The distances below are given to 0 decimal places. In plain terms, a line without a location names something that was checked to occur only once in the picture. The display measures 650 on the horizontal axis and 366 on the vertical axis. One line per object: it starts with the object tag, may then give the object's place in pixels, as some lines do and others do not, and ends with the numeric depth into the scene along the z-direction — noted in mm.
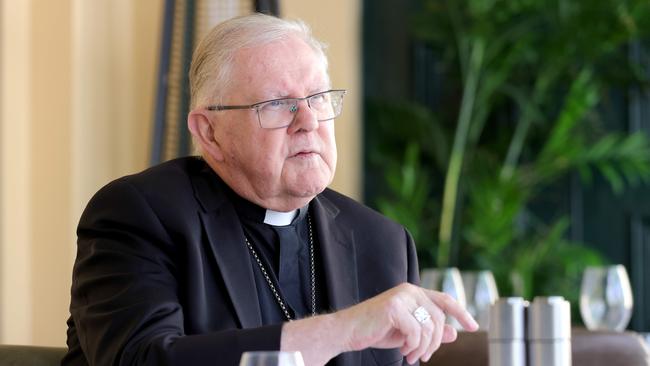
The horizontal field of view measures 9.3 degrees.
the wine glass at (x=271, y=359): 4170
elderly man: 4626
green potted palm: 7553
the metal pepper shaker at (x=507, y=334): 4371
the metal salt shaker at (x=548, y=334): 4370
